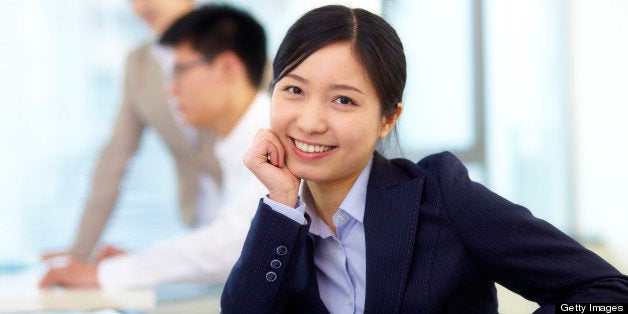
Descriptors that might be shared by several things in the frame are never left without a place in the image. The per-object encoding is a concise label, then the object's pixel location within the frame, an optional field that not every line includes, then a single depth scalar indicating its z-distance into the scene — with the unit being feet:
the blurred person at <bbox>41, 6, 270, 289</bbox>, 7.22
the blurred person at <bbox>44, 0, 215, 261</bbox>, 8.29
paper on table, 5.54
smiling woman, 4.53
